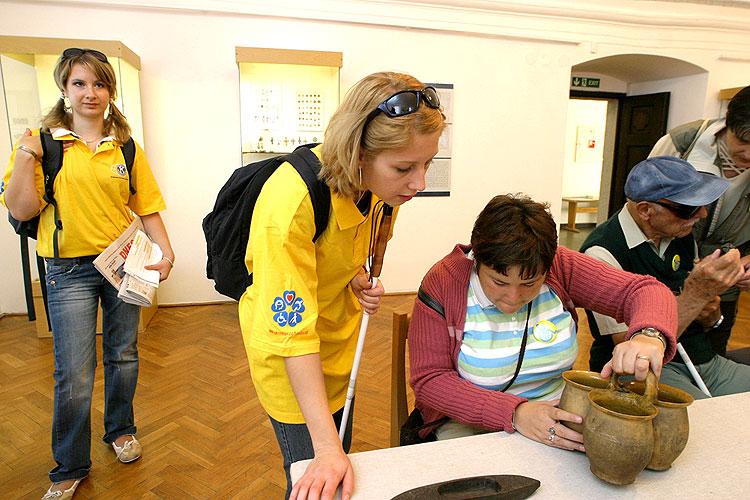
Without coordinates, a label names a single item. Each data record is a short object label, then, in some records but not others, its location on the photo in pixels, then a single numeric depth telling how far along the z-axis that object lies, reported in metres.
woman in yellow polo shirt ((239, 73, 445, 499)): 0.96
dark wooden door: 6.73
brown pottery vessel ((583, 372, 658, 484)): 0.88
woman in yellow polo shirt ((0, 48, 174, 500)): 1.92
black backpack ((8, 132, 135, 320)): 1.91
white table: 0.93
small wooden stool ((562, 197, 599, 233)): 9.47
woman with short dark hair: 1.26
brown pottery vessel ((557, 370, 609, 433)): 1.03
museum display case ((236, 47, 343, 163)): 4.63
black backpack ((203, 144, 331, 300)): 1.07
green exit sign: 6.96
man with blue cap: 1.54
